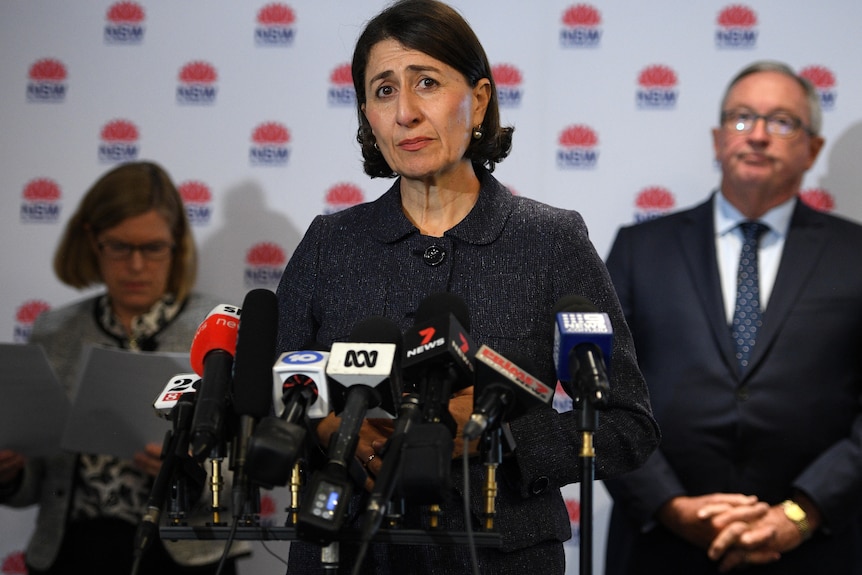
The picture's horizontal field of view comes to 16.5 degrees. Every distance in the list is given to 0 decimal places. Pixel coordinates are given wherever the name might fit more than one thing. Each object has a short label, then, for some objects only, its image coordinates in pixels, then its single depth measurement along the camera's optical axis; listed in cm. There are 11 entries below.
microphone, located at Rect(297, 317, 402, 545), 321
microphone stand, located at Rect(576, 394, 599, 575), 329
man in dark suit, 436
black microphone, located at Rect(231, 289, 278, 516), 330
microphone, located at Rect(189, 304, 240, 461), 328
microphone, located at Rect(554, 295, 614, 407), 329
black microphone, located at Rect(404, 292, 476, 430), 328
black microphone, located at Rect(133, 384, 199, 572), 330
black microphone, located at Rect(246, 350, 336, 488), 322
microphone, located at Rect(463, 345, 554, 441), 327
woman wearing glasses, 445
